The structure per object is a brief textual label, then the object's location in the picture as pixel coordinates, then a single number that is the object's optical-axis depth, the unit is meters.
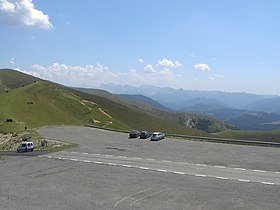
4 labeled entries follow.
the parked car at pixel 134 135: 63.41
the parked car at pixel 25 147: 52.16
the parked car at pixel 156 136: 58.45
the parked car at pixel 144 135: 62.49
